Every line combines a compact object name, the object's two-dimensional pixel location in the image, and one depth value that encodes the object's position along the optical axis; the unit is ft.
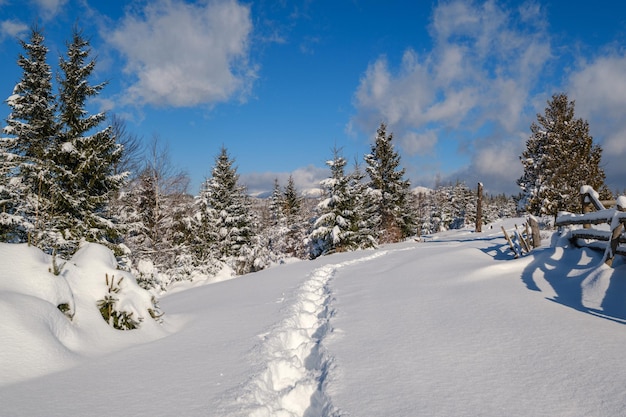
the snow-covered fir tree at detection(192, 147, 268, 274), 69.34
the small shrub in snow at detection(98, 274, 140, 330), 17.38
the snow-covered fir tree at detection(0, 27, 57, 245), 33.58
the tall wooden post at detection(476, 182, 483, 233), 84.66
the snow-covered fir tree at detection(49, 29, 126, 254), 38.99
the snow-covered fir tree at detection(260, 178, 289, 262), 117.70
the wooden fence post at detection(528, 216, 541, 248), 32.19
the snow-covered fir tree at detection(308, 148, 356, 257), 72.38
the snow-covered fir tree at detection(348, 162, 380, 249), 75.84
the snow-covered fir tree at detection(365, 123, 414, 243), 97.19
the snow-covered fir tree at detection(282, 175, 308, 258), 126.82
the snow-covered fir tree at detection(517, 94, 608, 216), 72.69
